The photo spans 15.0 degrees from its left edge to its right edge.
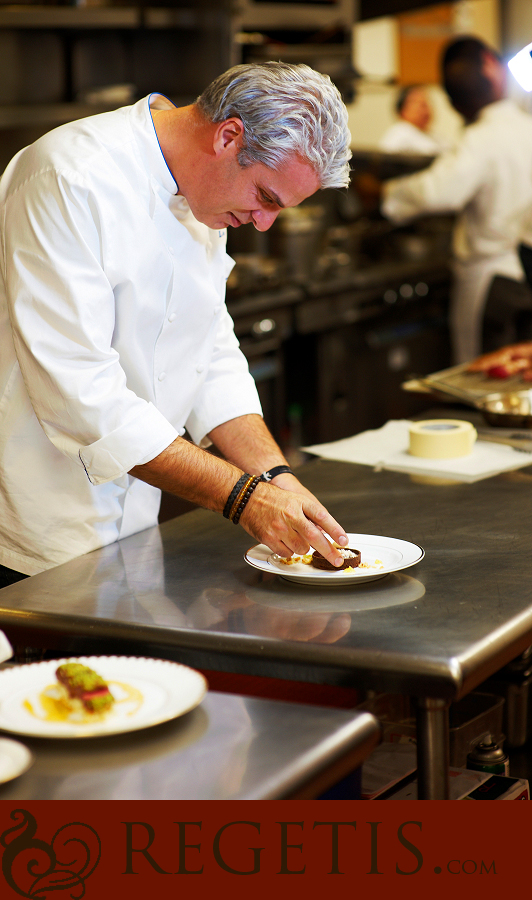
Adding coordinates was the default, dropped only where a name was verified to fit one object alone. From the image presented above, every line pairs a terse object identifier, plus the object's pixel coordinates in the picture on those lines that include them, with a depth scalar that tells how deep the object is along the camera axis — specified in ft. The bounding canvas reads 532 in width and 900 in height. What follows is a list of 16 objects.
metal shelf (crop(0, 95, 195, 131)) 18.70
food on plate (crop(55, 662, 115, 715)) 9.44
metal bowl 14.30
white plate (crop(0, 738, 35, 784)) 9.06
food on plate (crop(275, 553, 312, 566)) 11.15
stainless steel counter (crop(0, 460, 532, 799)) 10.07
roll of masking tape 13.51
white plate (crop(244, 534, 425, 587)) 10.86
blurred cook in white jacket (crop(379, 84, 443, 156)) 35.71
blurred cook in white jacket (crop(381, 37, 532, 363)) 25.67
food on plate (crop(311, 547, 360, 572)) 10.97
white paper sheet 13.27
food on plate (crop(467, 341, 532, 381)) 15.92
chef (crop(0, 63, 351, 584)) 11.16
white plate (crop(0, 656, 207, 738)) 9.35
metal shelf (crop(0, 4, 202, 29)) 19.06
